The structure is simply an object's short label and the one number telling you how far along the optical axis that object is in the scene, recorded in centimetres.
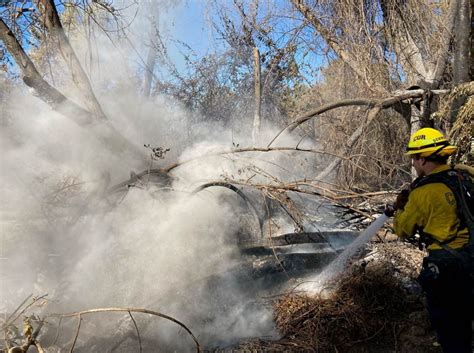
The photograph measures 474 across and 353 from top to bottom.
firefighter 264
